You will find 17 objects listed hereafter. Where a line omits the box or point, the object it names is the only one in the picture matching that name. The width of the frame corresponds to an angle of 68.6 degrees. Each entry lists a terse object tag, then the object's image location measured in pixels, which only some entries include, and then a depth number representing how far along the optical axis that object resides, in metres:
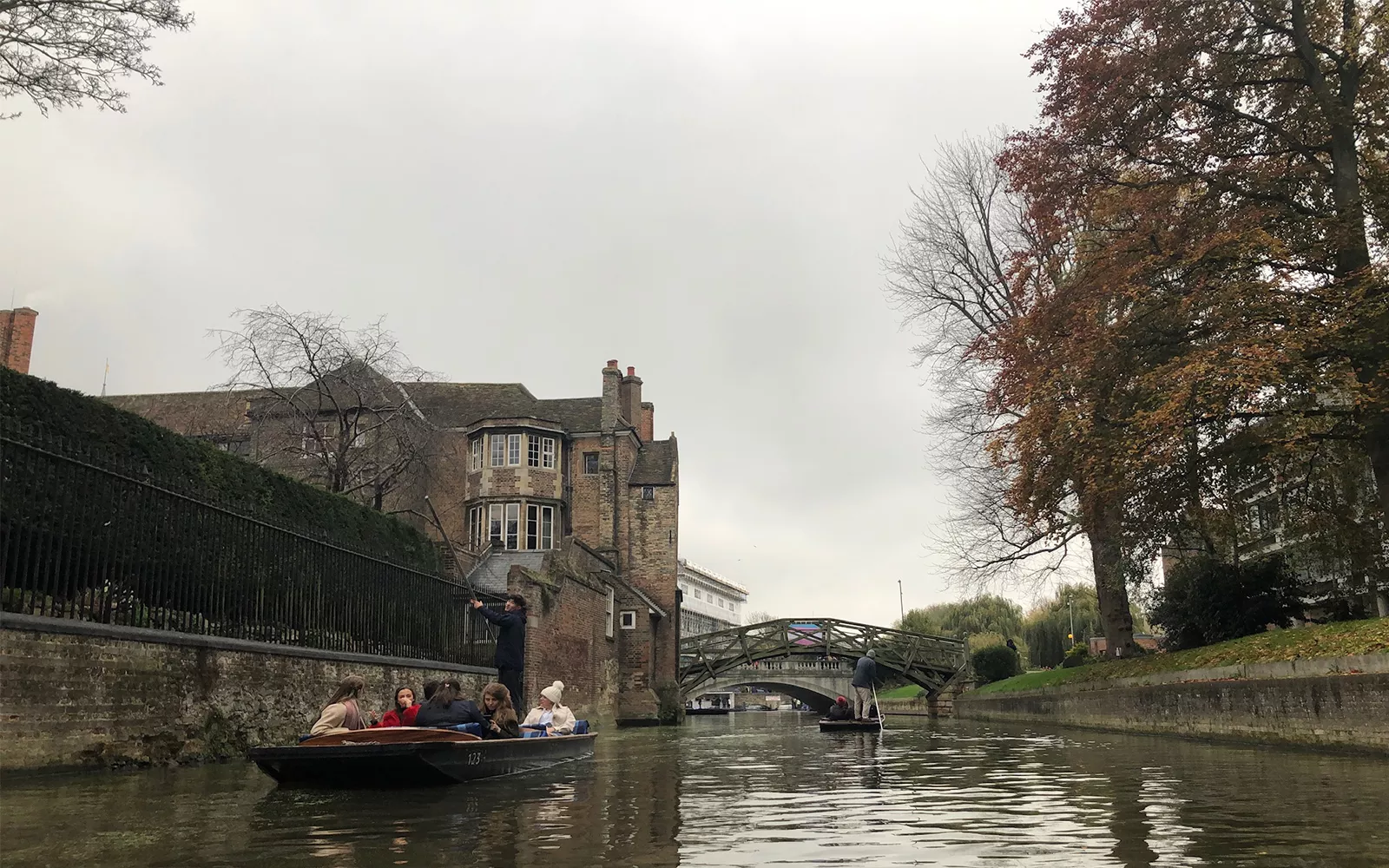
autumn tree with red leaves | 13.31
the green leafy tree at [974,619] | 55.17
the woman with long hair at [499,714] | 10.52
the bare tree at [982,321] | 25.11
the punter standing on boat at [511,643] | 13.80
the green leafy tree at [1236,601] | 19.25
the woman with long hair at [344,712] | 9.76
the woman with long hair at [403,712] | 10.27
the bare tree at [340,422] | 23.02
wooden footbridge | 39.22
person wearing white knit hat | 12.45
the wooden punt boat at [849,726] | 21.90
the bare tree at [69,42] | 13.20
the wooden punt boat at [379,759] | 8.48
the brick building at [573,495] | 34.31
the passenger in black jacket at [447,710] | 9.92
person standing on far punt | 23.20
